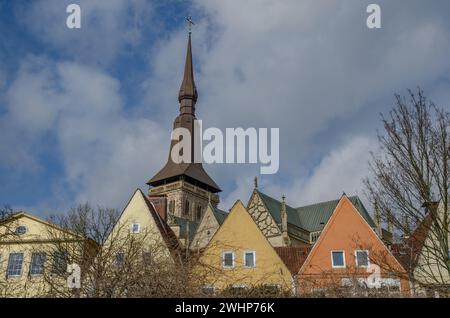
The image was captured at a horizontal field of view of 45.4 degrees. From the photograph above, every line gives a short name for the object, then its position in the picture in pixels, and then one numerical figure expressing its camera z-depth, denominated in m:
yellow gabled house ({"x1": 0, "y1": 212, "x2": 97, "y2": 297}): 26.95
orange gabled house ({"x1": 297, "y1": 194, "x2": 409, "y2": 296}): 26.65
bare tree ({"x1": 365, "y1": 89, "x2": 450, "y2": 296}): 16.19
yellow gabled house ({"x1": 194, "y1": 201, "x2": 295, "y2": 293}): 27.78
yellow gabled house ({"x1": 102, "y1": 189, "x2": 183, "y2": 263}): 31.80
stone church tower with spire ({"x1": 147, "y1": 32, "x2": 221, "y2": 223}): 88.81
